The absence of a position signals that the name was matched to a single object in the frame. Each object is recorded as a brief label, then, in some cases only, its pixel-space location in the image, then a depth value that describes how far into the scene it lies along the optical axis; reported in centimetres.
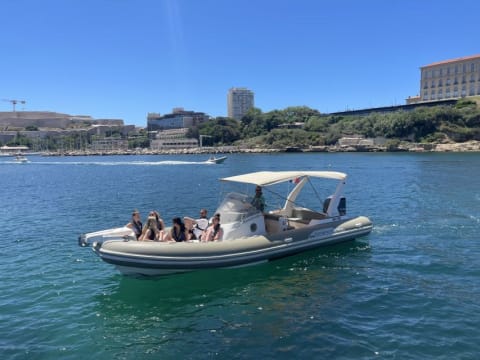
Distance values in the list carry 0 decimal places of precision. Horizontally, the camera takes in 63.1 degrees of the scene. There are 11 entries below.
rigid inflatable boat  1180
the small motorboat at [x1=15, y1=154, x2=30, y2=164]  12349
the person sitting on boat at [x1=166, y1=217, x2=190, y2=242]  1306
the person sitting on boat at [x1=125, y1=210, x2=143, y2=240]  1319
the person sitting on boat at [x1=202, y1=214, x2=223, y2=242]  1311
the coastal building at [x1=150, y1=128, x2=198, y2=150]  19618
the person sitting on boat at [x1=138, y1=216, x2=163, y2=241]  1284
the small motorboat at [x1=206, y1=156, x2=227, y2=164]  9312
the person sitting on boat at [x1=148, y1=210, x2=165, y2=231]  1352
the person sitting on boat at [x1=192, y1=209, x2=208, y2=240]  1396
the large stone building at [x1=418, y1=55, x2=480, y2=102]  13688
